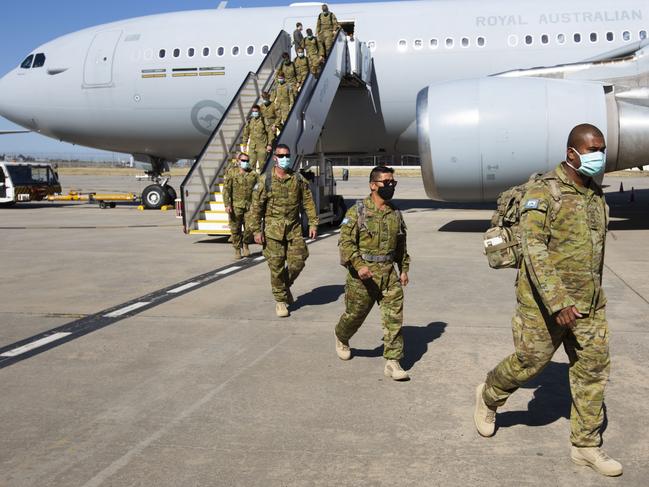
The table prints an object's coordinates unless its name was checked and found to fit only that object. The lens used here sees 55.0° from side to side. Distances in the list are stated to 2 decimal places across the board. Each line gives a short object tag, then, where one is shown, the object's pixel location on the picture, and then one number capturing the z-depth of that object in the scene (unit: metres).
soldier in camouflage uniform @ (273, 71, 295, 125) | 14.52
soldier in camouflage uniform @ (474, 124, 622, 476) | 3.41
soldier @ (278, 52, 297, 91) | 15.36
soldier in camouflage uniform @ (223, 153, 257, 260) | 10.98
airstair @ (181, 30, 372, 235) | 13.41
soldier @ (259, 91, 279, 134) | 14.57
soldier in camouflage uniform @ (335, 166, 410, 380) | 4.89
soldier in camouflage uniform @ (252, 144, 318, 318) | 7.06
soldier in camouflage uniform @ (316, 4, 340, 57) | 15.41
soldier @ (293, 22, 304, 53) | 15.72
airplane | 11.74
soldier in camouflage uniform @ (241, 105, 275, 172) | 13.77
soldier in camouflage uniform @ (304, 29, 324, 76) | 14.91
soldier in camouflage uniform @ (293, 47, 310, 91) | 15.28
